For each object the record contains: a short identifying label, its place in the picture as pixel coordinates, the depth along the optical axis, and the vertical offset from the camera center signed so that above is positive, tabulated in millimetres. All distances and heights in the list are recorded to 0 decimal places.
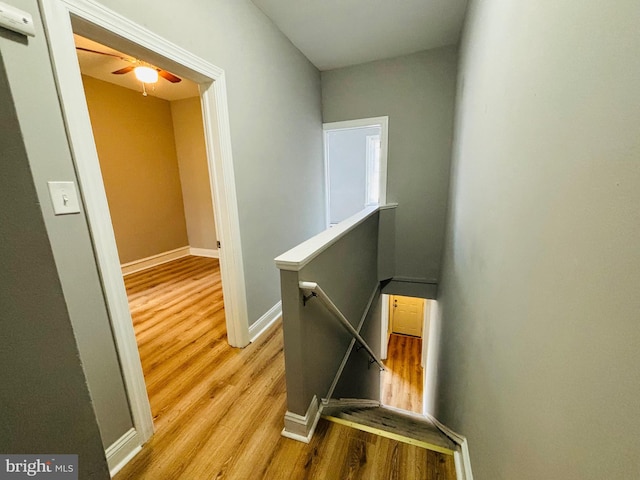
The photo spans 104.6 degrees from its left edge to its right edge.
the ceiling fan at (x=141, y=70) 2752 +1366
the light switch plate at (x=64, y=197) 932 -12
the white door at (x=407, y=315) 6129 -3156
